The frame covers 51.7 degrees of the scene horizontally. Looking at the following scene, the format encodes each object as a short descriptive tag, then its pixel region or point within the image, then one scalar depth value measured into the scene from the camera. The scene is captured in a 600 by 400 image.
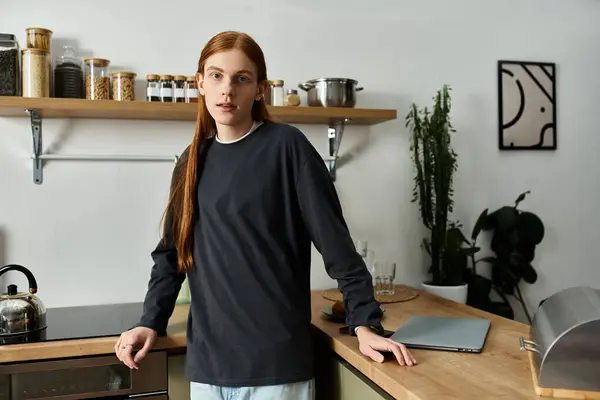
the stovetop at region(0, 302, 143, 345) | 1.61
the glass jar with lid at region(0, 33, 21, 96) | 1.88
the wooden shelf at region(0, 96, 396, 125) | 1.86
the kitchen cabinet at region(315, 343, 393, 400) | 1.34
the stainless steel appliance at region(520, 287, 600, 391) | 1.03
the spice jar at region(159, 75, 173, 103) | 2.03
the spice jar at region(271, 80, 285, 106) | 2.14
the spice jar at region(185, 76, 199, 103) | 2.05
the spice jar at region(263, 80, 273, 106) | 2.12
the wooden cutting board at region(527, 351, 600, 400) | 1.04
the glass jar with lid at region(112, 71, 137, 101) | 2.01
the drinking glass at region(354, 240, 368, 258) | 2.22
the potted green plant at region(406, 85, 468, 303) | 2.30
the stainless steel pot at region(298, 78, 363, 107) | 2.14
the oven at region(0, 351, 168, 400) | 1.54
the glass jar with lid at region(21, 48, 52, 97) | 1.89
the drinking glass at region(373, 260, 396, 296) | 2.12
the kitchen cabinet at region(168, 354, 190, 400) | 1.65
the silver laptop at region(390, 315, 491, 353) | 1.37
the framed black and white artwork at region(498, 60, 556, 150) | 2.55
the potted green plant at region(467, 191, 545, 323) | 2.41
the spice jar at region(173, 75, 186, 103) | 2.04
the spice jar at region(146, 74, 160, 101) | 2.03
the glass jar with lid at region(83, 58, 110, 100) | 1.98
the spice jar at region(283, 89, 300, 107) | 2.12
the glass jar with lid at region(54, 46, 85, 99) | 1.97
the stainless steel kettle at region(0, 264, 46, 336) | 1.60
